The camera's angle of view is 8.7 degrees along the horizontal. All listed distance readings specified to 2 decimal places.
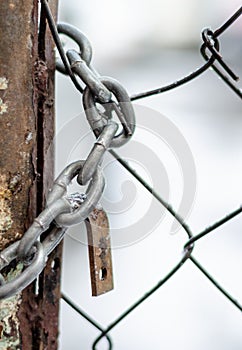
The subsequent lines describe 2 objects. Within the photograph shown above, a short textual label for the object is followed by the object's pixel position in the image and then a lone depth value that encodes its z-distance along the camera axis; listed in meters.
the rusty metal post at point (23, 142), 0.69
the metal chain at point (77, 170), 0.67
